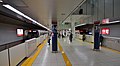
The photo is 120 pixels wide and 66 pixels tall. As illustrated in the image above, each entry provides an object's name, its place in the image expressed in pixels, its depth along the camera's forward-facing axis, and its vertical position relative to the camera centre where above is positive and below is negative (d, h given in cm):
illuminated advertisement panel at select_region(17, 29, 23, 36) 791 +1
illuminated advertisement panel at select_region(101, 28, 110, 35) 718 +9
